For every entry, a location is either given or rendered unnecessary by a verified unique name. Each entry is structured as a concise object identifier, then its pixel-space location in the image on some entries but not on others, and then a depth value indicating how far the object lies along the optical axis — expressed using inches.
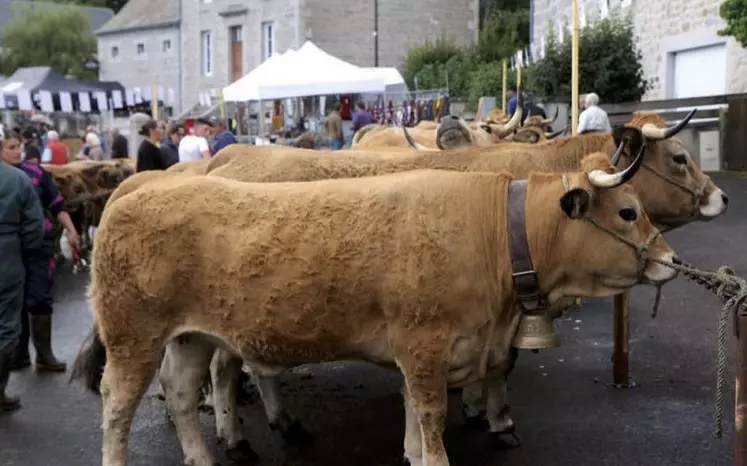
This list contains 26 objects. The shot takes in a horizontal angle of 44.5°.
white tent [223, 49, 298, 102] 772.0
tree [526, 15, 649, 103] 892.6
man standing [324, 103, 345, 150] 868.3
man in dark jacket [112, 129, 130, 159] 761.6
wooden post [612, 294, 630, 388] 266.1
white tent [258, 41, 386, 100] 758.5
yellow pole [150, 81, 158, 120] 809.3
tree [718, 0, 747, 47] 604.4
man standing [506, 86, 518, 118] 700.5
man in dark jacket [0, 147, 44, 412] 257.3
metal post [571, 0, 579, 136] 380.8
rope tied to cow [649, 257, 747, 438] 144.6
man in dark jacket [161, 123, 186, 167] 481.2
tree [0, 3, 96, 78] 2571.4
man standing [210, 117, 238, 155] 549.0
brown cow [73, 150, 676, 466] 172.1
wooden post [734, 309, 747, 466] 137.8
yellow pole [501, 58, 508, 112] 662.2
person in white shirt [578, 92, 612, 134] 515.2
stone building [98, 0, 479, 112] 1695.4
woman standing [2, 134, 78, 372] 294.5
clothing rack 1036.5
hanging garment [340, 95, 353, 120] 1087.6
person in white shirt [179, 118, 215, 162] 539.5
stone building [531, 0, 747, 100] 779.4
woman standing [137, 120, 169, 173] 457.7
